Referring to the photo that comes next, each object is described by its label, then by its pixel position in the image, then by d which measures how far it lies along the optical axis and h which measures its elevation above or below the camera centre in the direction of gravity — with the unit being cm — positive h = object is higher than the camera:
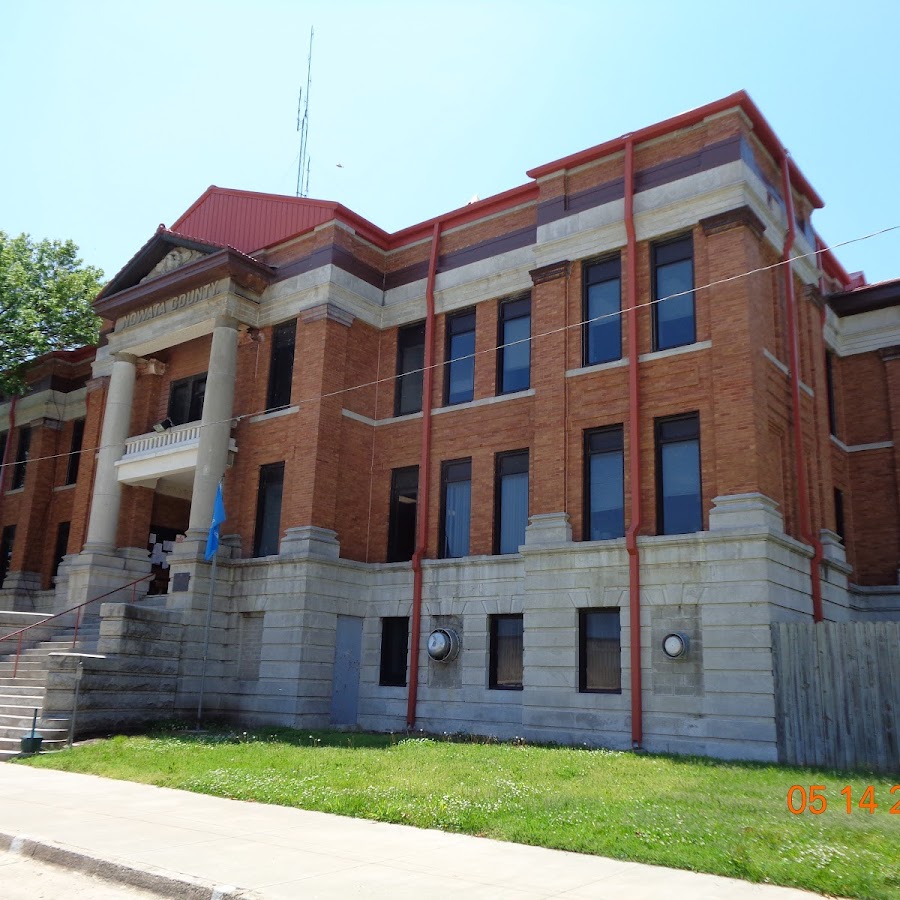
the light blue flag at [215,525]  2154 +350
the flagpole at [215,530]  2152 +339
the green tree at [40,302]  3022 +1221
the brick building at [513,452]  1736 +537
